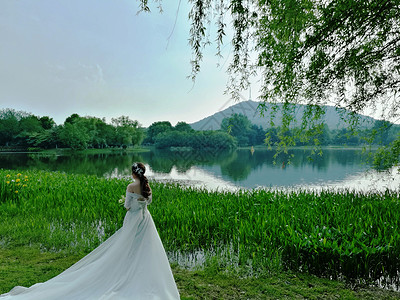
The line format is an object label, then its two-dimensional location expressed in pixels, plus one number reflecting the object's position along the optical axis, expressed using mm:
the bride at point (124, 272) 3344
